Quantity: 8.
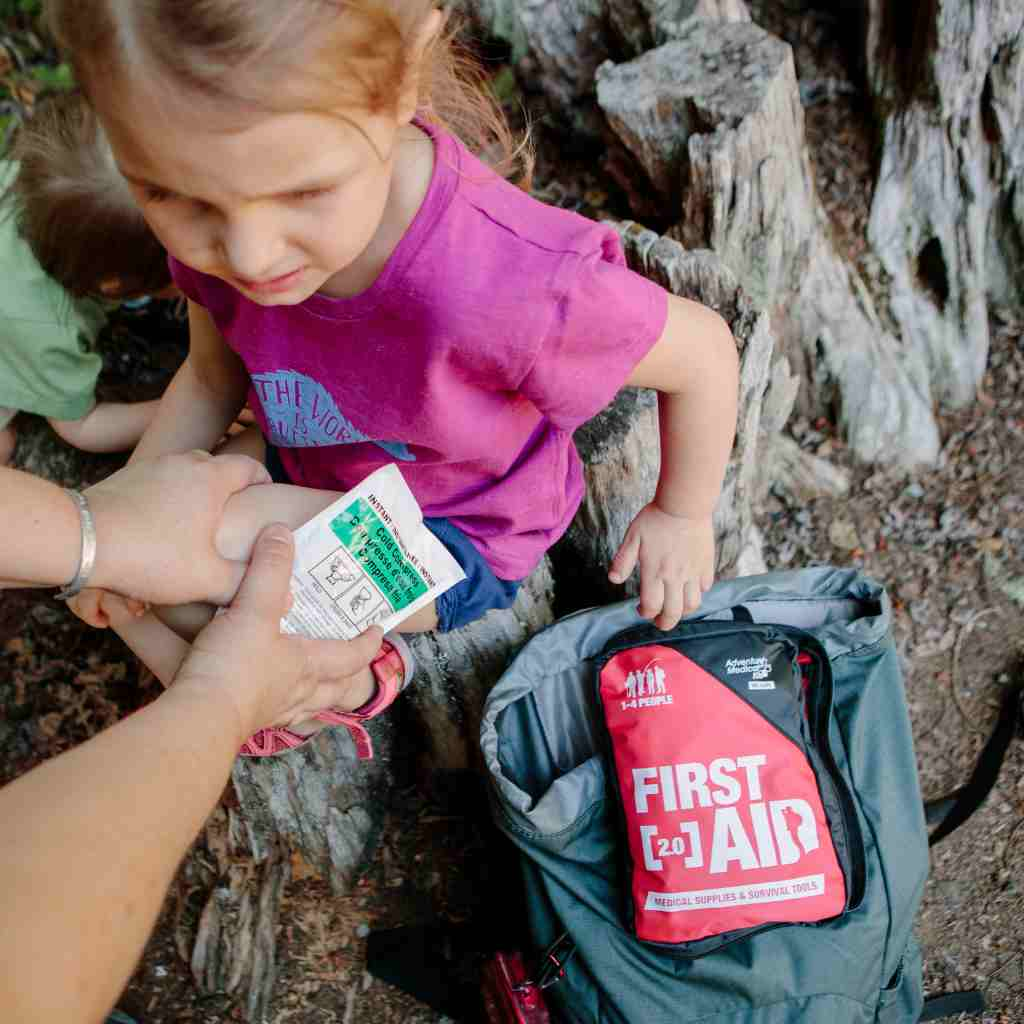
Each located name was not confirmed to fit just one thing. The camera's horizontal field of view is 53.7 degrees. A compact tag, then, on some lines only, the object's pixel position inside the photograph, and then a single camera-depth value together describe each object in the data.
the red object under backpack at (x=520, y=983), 1.72
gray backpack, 1.60
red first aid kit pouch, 1.59
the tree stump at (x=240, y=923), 2.05
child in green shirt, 1.97
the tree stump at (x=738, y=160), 2.03
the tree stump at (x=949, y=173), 2.35
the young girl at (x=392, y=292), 0.96
